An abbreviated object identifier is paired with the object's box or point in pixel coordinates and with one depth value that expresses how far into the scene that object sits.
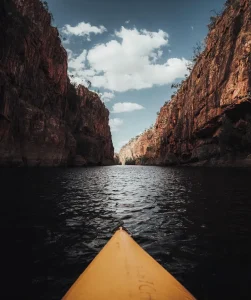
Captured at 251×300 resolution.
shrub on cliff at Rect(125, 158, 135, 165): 183.49
